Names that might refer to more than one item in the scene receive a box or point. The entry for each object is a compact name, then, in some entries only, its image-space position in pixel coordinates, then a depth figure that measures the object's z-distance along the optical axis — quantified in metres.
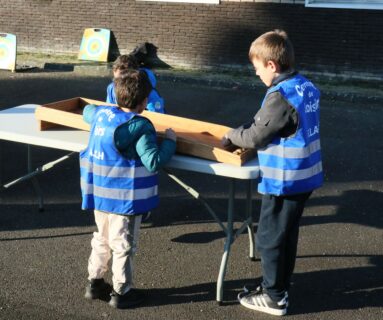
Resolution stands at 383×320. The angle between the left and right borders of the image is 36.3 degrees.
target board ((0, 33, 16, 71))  11.88
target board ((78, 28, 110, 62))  12.73
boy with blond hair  3.19
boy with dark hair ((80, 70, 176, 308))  3.34
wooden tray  3.57
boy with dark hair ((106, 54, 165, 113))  4.25
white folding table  3.48
